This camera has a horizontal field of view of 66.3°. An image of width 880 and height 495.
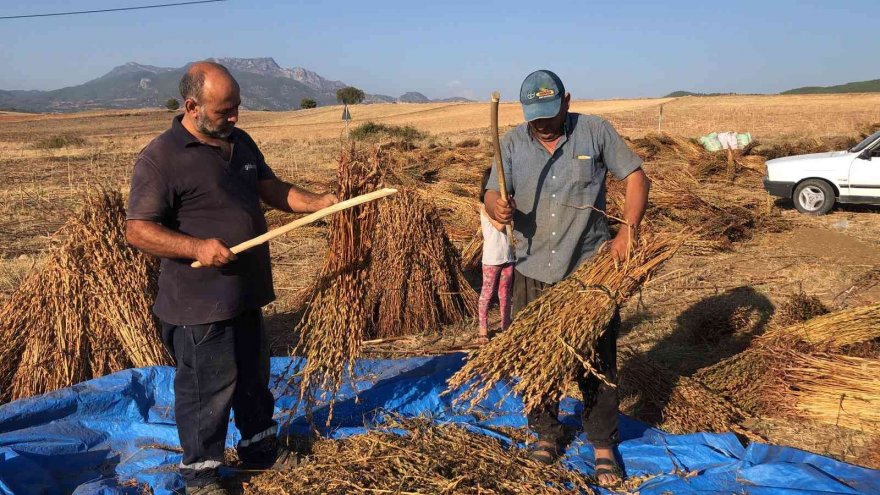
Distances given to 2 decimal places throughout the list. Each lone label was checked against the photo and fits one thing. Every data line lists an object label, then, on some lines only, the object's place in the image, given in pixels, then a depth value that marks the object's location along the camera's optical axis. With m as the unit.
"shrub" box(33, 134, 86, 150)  25.54
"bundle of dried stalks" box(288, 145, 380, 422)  3.20
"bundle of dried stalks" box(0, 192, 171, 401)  4.04
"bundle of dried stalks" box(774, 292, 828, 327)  5.07
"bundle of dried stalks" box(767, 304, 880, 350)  4.10
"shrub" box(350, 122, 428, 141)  25.41
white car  9.50
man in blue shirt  2.97
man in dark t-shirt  2.65
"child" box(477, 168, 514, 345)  4.84
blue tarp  3.02
